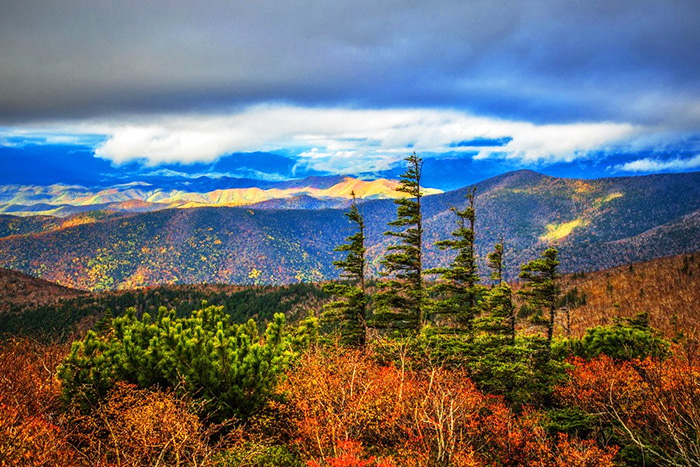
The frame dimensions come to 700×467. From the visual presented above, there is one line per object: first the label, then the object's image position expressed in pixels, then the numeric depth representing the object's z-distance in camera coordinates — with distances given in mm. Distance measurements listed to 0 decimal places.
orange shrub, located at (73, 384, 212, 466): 15961
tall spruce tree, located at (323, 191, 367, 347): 30875
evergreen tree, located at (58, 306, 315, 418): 19406
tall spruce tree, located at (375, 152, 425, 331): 30500
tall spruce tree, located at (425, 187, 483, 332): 29453
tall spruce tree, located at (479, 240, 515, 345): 25594
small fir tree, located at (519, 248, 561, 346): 26422
